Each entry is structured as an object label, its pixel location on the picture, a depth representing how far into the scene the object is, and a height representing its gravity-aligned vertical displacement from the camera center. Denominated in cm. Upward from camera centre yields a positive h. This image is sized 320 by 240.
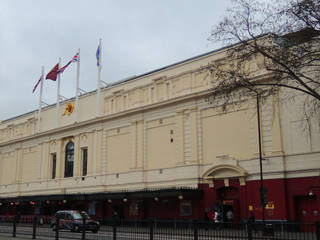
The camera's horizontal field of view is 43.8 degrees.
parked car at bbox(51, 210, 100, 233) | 2406 -127
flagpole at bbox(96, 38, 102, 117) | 4291 +1277
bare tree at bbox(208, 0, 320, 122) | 1850 +791
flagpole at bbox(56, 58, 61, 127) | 4816 +1190
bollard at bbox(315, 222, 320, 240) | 1218 -82
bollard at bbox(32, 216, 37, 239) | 2216 -137
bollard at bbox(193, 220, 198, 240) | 1501 -97
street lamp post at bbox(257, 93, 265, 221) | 2534 +36
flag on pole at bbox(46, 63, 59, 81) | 4866 +1563
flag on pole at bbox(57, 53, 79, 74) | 4656 +1646
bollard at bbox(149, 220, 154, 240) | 1623 -107
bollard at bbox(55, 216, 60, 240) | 2006 -131
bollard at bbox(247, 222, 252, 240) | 1376 -86
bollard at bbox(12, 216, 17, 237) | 2372 -143
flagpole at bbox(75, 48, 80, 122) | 4527 +1270
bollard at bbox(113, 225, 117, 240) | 1781 -128
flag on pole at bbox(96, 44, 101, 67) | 4403 +1633
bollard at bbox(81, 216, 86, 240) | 1903 -142
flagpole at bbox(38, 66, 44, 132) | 5075 +1346
